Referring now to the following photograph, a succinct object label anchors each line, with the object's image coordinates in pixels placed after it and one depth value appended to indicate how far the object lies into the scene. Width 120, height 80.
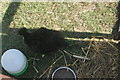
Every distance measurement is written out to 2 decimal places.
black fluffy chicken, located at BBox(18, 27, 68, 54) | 2.35
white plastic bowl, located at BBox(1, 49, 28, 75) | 2.39
